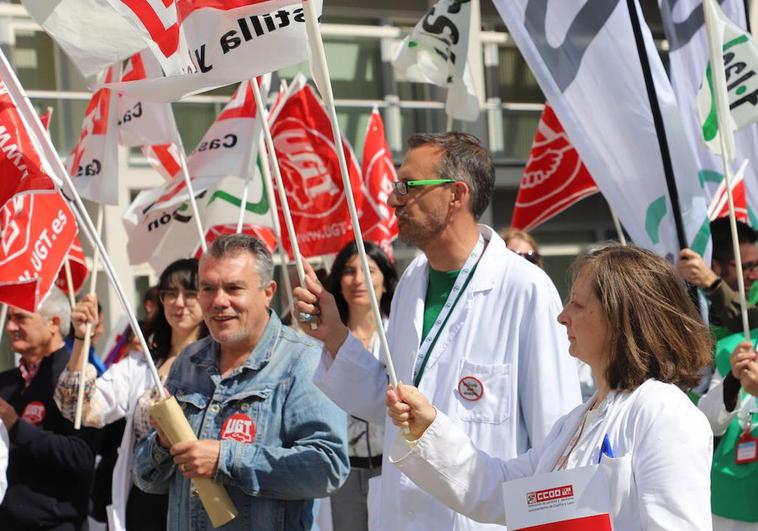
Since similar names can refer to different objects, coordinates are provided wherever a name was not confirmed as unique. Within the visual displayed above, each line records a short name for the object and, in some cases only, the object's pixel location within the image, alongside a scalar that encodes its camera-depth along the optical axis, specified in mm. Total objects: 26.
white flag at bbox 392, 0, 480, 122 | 13869
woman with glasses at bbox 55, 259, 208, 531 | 9224
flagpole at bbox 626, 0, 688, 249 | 8474
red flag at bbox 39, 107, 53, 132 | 11977
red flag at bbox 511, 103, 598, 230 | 14612
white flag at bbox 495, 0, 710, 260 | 8394
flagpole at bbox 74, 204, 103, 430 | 8971
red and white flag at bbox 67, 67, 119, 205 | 11778
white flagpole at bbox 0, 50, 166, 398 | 7040
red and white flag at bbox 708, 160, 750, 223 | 11340
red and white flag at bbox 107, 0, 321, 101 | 6158
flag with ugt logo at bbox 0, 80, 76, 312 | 8606
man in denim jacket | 6735
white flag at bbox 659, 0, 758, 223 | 10577
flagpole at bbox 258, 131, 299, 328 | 11234
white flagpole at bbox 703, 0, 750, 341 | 8812
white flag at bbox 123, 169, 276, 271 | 13285
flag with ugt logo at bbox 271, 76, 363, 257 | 14665
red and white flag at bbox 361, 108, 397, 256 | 15647
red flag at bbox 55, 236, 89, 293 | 13165
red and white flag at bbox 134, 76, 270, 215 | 12654
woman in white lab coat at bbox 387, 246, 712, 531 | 4439
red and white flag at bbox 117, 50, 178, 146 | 11953
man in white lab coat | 6410
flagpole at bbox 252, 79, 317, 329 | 6354
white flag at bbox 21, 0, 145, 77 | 6682
